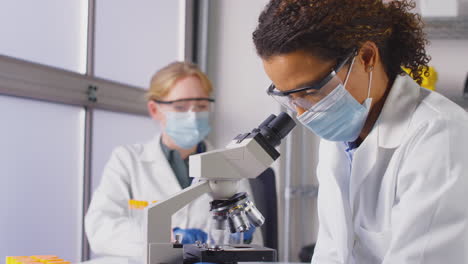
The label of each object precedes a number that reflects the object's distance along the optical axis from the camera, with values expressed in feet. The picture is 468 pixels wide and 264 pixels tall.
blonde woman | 6.22
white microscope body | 3.28
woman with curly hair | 3.04
